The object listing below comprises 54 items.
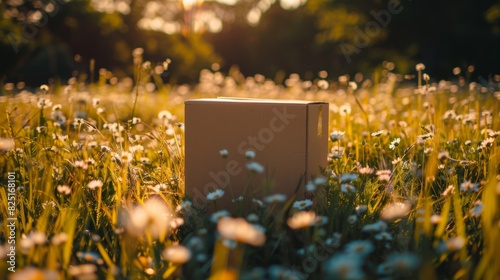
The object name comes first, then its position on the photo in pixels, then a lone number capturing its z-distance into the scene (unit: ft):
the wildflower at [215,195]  6.56
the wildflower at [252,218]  5.74
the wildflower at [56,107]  10.37
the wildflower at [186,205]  6.54
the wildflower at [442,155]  6.52
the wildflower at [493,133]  8.56
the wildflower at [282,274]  4.59
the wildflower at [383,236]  5.73
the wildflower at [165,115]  10.52
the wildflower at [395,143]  8.25
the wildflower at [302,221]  4.85
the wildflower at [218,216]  5.84
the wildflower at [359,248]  4.64
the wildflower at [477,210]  5.50
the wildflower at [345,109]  10.94
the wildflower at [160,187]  7.31
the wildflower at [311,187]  5.96
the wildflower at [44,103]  10.47
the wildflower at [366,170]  7.21
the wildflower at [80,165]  7.36
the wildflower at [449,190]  6.58
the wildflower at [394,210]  6.24
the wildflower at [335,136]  8.12
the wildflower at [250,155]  6.82
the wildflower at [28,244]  4.76
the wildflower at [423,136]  8.07
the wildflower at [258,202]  6.57
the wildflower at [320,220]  5.39
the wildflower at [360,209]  6.35
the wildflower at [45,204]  7.42
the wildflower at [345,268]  3.66
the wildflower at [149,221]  4.29
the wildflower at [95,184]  6.86
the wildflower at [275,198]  5.56
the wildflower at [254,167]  6.10
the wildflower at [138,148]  9.07
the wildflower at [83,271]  4.22
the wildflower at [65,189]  6.61
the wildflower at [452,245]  4.78
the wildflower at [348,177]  6.59
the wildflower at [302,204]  6.44
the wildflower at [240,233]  4.13
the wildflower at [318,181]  6.07
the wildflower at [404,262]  3.94
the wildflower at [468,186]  6.45
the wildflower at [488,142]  8.04
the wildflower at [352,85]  12.04
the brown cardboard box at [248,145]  7.28
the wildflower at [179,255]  4.36
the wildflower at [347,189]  6.45
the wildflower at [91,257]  5.09
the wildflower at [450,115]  11.44
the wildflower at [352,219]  6.01
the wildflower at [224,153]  6.97
